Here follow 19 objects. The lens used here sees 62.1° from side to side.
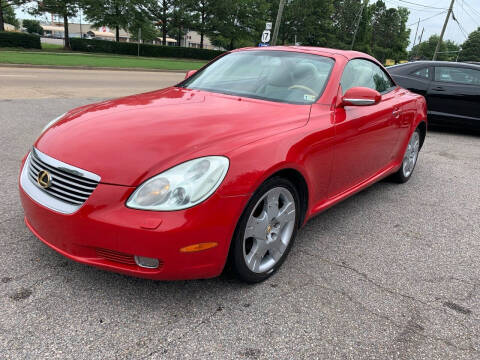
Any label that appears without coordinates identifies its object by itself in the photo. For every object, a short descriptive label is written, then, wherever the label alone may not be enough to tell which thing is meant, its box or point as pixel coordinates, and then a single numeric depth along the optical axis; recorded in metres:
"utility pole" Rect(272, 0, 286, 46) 18.02
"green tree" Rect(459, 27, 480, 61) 97.69
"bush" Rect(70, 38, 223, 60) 34.19
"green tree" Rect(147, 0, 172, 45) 42.48
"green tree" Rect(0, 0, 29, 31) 33.75
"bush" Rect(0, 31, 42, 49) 27.83
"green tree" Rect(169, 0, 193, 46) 43.34
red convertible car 1.97
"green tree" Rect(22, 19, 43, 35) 90.31
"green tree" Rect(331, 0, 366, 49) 69.38
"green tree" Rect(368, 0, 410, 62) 79.12
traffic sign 14.81
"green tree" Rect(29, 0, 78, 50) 35.22
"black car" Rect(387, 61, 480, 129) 8.07
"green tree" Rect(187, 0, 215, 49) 44.19
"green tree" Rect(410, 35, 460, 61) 104.47
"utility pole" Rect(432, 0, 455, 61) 38.58
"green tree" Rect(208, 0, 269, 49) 44.38
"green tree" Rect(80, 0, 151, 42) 37.50
